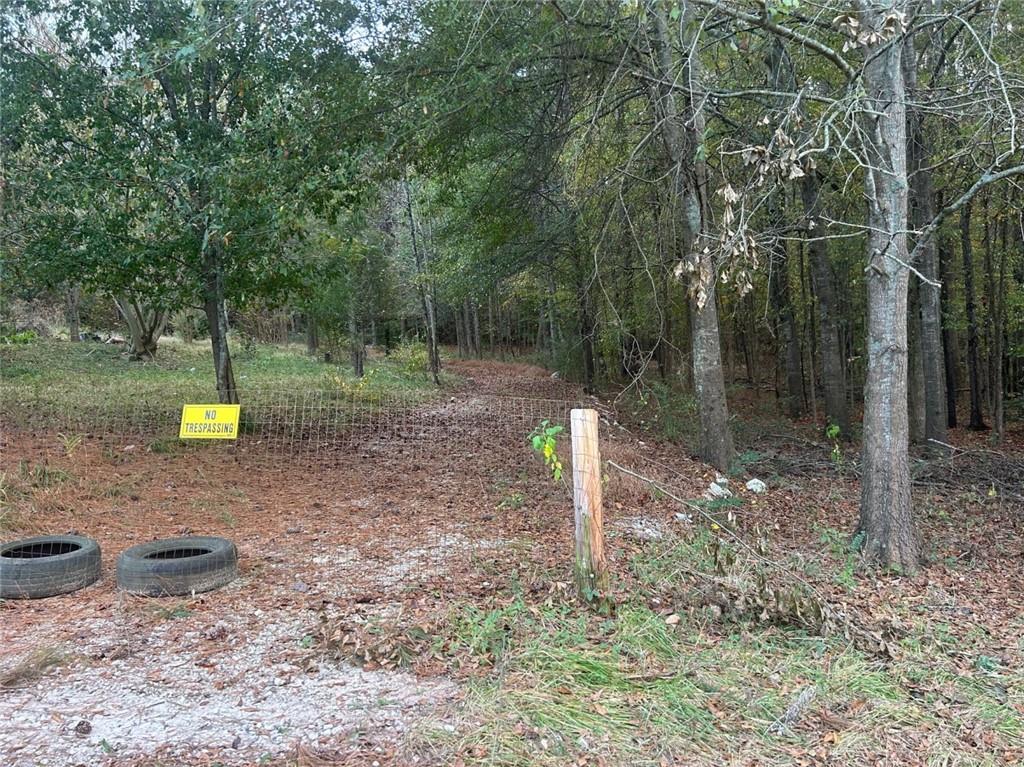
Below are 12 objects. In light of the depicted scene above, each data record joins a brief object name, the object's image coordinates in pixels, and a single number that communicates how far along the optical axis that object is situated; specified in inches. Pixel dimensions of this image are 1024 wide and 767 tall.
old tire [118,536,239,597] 170.6
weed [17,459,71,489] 250.7
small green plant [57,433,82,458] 282.8
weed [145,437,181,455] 325.7
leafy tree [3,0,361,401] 273.1
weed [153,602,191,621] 158.9
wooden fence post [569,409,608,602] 157.5
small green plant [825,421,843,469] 353.9
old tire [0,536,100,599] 170.6
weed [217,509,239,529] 239.3
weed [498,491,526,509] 267.2
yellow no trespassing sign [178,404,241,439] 258.5
